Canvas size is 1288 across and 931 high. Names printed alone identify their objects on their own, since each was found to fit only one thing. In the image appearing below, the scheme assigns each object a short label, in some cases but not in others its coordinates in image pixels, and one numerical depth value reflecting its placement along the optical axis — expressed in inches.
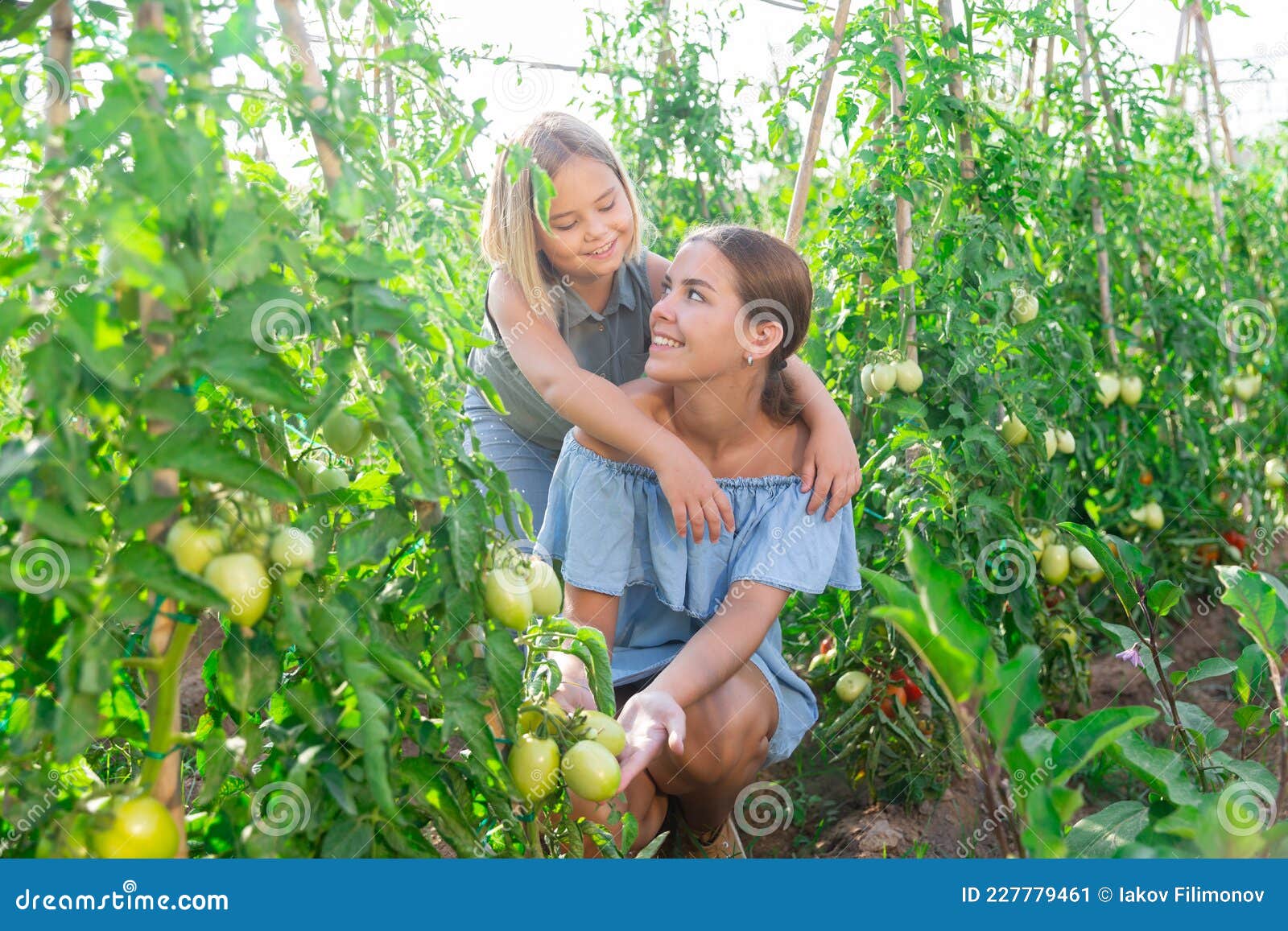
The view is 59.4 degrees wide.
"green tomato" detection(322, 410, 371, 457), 38.8
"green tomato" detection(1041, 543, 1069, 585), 82.7
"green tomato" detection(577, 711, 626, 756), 44.3
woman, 59.8
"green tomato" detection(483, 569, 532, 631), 40.2
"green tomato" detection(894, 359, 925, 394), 77.4
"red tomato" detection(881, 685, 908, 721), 75.6
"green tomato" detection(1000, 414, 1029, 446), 80.7
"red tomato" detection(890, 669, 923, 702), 76.1
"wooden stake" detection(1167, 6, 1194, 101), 128.1
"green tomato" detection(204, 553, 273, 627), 32.9
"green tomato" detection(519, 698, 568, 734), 45.1
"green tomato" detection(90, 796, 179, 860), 32.4
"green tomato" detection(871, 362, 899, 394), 77.5
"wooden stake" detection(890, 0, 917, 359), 77.6
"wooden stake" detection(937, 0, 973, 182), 81.0
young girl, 60.8
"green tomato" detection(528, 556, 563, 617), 42.6
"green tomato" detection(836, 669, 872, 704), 75.8
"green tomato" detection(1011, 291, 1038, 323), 84.3
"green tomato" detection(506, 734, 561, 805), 42.1
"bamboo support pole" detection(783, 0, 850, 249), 79.7
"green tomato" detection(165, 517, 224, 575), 33.3
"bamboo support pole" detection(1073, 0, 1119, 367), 100.6
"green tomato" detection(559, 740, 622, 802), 42.2
